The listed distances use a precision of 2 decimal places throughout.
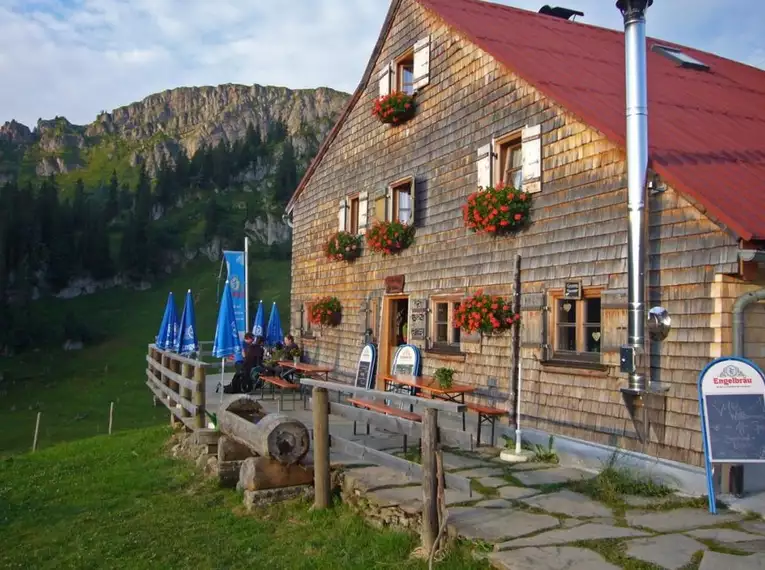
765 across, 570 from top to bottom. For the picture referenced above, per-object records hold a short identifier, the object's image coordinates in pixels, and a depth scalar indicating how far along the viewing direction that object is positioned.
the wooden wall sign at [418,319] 11.34
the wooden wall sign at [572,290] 8.09
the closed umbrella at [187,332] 15.24
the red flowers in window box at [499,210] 9.07
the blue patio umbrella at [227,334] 12.91
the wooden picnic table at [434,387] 9.05
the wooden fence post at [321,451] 6.82
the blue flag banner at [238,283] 16.94
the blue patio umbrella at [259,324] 18.12
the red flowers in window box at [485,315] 9.20
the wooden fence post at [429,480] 5.19
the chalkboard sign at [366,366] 11.68
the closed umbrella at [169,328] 17.77
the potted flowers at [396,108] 12.27
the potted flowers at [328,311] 14.45
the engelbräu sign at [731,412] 5.89
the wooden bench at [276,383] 11.64
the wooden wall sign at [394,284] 12.23
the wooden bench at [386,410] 7.76
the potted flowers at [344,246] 13.87
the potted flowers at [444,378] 9.27
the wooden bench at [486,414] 8.88
